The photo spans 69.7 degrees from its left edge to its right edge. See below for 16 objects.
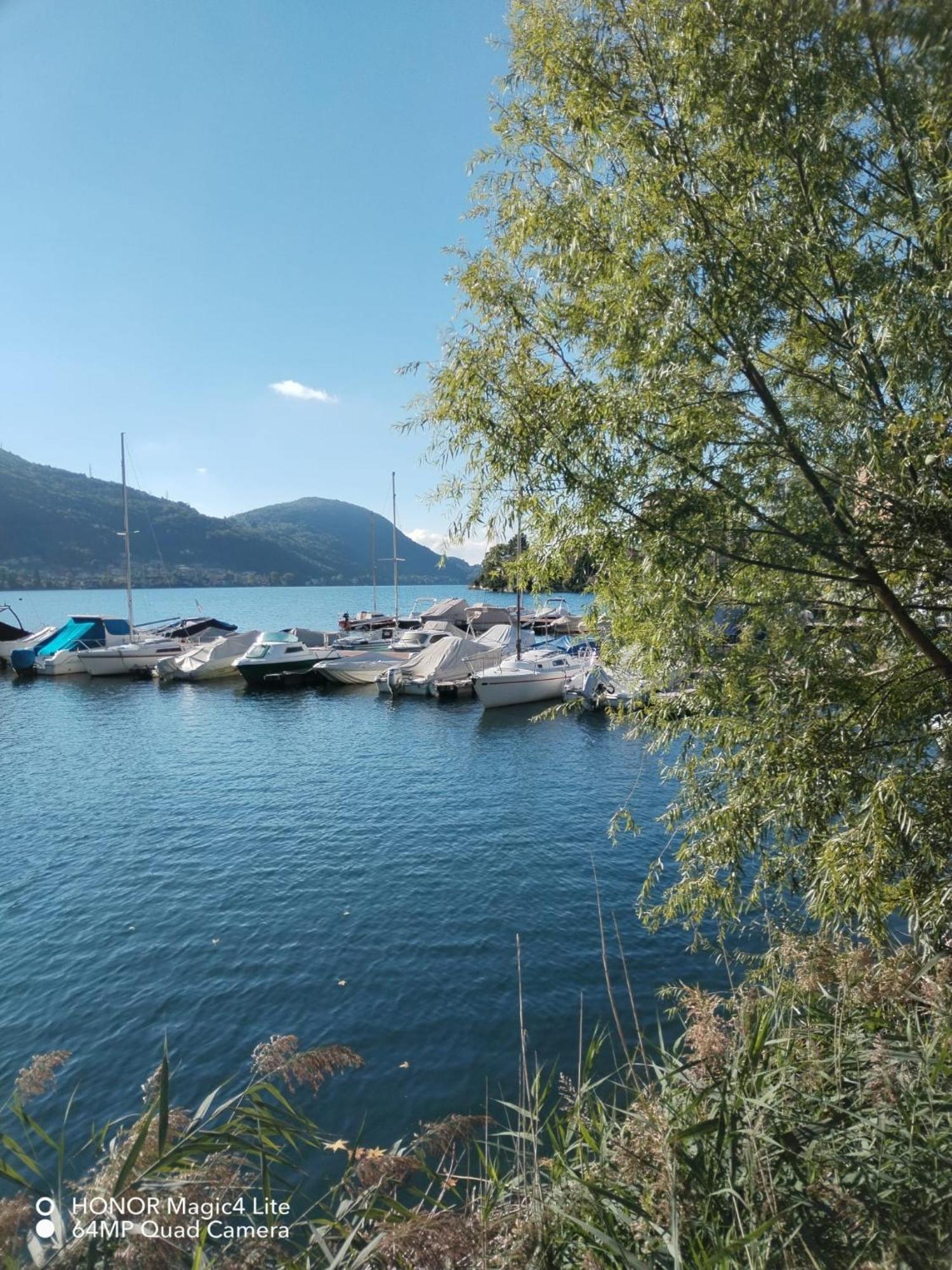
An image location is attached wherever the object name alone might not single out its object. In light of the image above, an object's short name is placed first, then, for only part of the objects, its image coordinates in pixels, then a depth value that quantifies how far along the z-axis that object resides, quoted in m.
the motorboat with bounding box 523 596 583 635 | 64.31
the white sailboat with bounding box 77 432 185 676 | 43.59
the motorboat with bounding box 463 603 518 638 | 65.19
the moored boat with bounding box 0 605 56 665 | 49.12
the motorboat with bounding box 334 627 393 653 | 51.00
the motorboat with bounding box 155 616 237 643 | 54.47
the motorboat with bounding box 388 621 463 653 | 47.03
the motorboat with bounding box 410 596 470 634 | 67.88
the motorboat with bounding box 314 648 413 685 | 39.91
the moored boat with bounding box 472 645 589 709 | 32.75
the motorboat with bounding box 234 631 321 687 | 39.31
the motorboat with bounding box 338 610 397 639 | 61.86
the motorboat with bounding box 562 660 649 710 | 30.76
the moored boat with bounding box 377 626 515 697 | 36.59
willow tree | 5.12
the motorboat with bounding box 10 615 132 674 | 44.12
